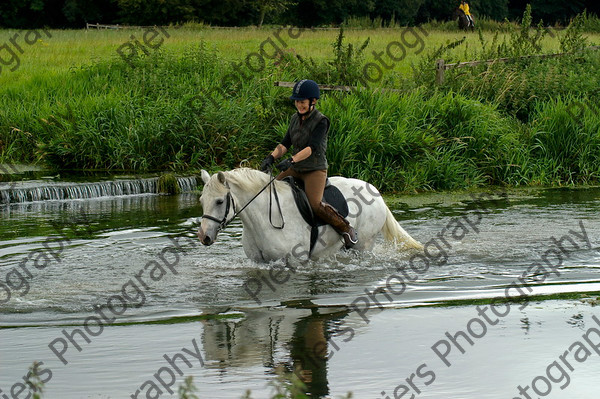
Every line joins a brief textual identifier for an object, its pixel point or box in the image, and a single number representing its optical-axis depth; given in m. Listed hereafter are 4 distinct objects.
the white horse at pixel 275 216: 16.95
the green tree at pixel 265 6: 100.62
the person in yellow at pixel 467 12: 84.31
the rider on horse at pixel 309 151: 17.58
